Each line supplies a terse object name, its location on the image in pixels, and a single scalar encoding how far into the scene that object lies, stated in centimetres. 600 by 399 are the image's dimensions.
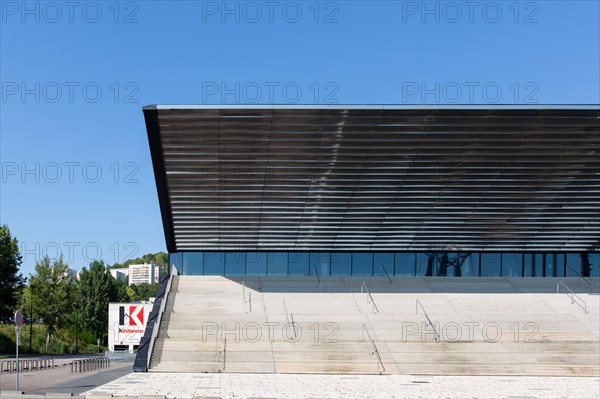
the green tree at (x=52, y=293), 6397
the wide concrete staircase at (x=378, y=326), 2789
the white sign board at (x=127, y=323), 4566
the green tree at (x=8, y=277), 4634
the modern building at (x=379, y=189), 2761
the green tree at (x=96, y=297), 7669
